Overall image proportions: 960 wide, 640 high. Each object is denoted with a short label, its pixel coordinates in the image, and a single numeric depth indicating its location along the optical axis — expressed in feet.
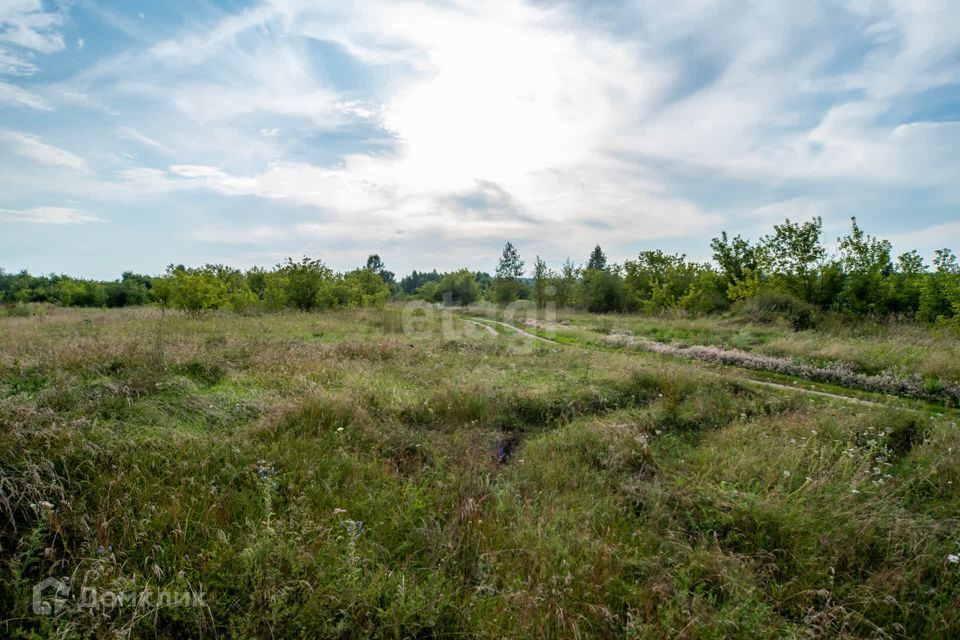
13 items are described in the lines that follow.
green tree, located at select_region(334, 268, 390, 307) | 123.13
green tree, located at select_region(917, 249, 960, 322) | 62.28
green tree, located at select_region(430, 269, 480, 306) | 248.93
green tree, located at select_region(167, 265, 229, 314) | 80.94
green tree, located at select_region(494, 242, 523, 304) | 191.31
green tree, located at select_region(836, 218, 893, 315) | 73.00
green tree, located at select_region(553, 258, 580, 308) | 150.51
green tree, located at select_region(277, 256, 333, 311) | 106.32
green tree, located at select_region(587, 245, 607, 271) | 314.35
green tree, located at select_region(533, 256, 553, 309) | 157.28
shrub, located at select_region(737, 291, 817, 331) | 74.33
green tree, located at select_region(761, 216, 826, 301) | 80.07
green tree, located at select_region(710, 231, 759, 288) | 111.65
